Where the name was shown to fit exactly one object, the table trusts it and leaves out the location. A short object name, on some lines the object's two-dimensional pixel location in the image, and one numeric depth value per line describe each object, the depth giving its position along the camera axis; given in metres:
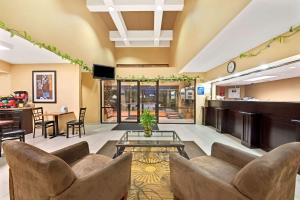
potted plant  2.72
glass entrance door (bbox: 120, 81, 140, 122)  6.48
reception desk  2.50
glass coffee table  2.27
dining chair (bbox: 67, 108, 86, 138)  4.02
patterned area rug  1.63
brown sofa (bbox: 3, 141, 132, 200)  0.95
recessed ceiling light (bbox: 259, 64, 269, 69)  3.23
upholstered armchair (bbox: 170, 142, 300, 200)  0.88
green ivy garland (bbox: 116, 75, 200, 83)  6.10
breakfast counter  4.28
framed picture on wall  4.59
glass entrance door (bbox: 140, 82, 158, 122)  6.48
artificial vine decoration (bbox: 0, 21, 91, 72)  2.54
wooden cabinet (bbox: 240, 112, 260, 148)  3.15
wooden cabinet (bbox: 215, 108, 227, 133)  4.51
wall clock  4.27
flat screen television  5.32
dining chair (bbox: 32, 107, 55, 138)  3.89
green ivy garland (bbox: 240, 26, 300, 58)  2.50
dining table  4.06
